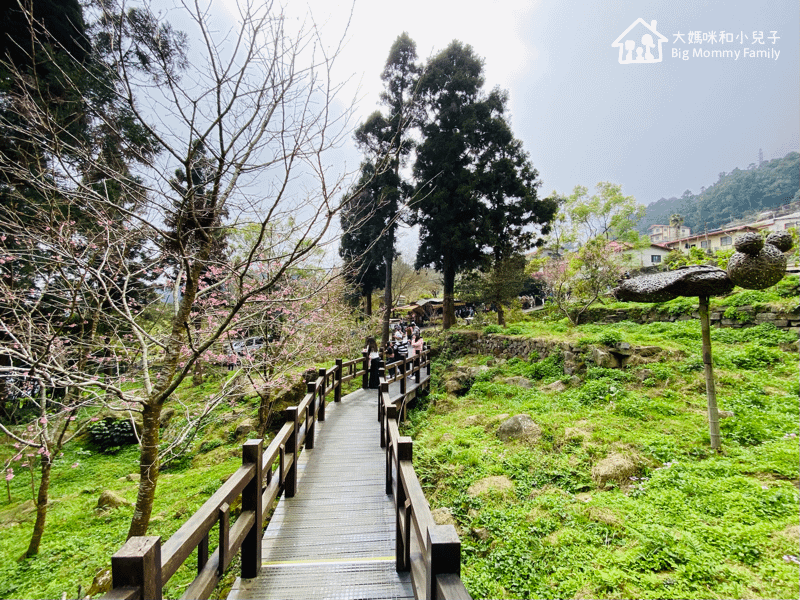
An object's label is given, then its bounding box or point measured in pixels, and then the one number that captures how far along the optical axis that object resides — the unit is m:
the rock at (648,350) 7.71
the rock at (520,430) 5.70
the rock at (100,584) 3.86
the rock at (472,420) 6.92
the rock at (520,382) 9.12
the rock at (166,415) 9.21
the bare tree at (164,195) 2.43
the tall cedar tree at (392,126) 15.85
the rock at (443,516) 4.10
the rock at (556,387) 8.13
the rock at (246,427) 8.47
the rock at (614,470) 4.29
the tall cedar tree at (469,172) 15.15
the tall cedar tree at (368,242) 15.51
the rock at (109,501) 5.85
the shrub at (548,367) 9.33
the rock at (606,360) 8.01
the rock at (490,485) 4.49
